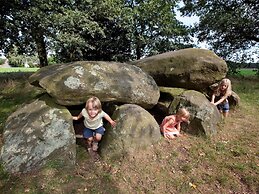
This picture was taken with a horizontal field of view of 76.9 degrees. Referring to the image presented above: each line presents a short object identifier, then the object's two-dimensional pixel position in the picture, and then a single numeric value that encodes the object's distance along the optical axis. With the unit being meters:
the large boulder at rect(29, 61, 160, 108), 3.27
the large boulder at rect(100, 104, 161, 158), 3.12
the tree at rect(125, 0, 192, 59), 11.26
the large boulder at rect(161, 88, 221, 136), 3.71
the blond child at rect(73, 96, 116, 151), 3.16
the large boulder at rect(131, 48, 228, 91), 4.19
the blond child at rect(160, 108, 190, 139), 3.58
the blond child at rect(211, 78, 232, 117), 4.39
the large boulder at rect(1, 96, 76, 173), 2.90
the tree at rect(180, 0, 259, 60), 9.18
